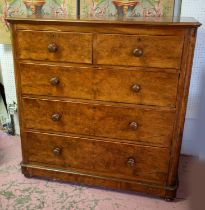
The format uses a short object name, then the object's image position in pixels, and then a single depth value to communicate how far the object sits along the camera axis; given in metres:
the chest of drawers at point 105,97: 1.38
